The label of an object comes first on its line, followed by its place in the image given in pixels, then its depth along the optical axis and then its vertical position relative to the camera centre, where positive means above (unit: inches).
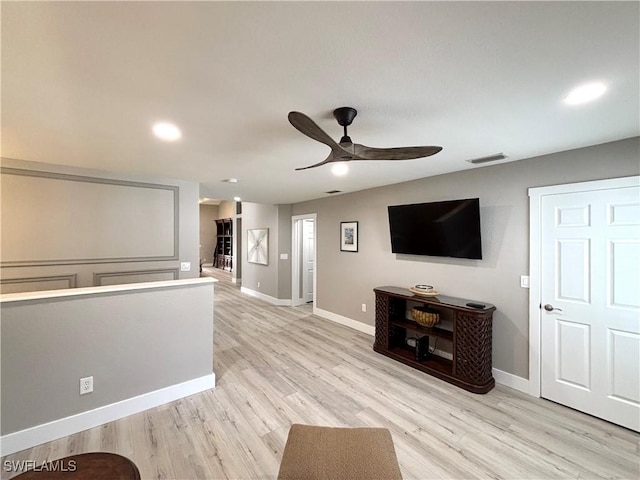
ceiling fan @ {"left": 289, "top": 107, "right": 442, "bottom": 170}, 63.4 +21.7
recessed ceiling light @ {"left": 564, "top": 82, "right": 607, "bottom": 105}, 56.6 +32.1
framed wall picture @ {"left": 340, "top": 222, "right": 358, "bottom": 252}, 179.3 +2.9
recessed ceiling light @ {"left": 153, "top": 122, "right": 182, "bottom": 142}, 75.2 +31.9
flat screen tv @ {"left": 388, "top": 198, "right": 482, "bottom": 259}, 118.6 +5.8
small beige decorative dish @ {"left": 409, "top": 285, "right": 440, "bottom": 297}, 125.7 -23.7
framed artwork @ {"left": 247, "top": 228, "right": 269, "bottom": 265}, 255.6 -4.8
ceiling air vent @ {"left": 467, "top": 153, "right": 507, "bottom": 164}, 101.9 +31.9
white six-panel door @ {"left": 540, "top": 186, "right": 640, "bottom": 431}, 85.9 -21.1
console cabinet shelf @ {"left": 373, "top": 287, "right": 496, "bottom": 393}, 107.3 -42.5
